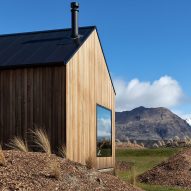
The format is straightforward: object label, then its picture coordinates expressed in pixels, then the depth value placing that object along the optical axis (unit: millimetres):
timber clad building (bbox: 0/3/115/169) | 10957
